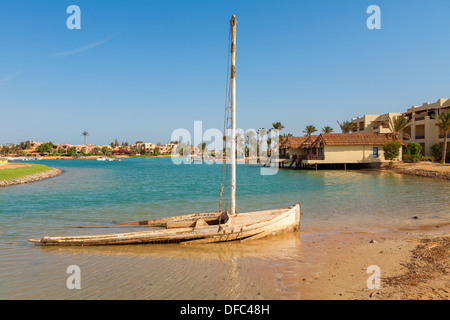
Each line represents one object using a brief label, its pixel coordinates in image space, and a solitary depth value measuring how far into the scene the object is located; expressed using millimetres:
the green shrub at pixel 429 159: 49338
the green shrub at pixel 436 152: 48500
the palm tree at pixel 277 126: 103562
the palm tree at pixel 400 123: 54750
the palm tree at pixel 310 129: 93438
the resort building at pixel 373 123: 60188
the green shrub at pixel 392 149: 48500
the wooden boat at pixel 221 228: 10141
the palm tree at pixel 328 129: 97138
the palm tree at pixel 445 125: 43438
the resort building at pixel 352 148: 49594
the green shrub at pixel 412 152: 49422
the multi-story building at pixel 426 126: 51281
